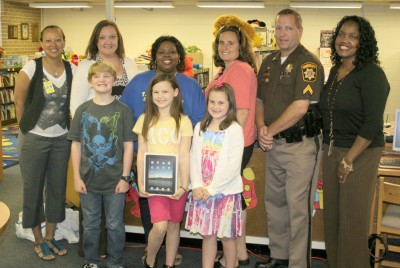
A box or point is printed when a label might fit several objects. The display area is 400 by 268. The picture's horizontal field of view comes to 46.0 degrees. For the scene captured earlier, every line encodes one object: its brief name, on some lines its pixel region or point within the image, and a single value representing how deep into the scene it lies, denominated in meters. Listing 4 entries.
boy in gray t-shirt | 3.21
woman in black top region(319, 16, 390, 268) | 2.94
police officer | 3.17
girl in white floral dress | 3.05
